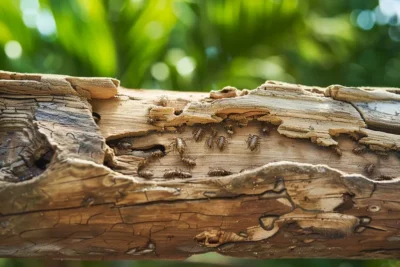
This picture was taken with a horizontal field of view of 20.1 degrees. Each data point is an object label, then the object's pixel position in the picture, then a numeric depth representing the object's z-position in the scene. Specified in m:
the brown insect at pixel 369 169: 0.38
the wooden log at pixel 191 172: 0.35
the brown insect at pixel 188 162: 0.37
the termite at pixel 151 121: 0.38
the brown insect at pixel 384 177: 0.38
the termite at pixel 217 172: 0.37
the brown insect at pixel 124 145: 0.37
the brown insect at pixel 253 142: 0.38
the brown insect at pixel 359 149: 0.38
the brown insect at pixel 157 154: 0.37
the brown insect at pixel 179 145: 0.37
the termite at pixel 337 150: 0.38
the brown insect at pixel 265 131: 0.38
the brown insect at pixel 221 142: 0.38
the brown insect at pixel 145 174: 0.36
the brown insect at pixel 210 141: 0.38
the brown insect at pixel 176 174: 0.37
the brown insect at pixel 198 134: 0.38
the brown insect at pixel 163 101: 0.38
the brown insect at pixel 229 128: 0.38
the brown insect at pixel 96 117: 0.38
